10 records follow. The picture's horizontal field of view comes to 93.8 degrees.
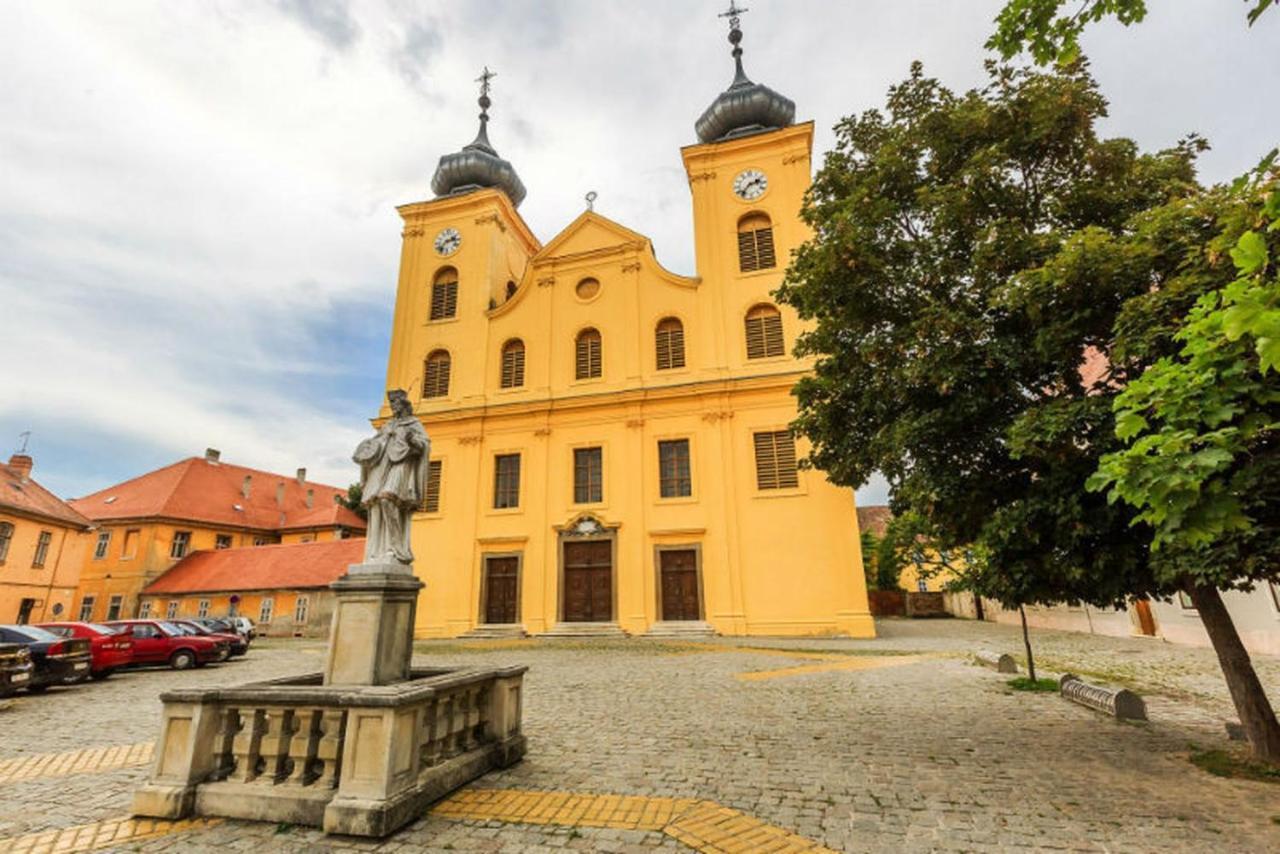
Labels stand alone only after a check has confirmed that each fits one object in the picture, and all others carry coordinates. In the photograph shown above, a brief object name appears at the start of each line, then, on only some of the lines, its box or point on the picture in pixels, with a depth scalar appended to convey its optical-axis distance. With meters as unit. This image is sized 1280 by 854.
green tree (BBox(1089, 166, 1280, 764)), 2.62
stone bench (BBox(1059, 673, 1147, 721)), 7.06
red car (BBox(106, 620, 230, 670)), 15.29
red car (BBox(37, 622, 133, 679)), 13.64
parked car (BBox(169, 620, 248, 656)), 17.06
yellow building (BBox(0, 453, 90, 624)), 24.61
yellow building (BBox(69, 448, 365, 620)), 31.98
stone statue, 6.10
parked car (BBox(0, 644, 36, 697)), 10.46
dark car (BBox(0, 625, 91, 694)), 11.57
